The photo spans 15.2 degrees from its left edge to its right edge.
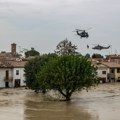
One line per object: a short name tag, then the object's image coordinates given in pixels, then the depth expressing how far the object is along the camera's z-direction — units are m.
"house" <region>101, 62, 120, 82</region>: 122.62
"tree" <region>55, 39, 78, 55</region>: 135.75
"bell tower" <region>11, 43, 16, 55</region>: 157.75
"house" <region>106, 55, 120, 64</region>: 146.59
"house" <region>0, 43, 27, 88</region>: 101.12
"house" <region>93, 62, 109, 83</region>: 120.00
